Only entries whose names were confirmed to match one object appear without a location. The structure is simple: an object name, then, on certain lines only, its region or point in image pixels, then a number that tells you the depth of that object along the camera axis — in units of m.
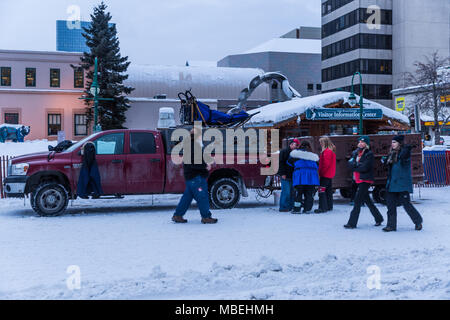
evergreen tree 42.97
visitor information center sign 21.83
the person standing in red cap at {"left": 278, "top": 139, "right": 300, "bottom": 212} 12.39
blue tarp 14.48
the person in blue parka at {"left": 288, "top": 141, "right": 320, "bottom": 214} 11.83
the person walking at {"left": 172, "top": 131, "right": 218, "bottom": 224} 10.21
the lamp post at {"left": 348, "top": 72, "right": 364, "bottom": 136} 21.08
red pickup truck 11.54
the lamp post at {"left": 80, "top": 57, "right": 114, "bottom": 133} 27.89
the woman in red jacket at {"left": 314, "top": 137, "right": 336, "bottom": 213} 12.36
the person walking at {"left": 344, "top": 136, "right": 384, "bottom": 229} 9.60
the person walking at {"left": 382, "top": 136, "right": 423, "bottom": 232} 9.26
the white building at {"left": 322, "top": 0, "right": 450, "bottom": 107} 72.75
